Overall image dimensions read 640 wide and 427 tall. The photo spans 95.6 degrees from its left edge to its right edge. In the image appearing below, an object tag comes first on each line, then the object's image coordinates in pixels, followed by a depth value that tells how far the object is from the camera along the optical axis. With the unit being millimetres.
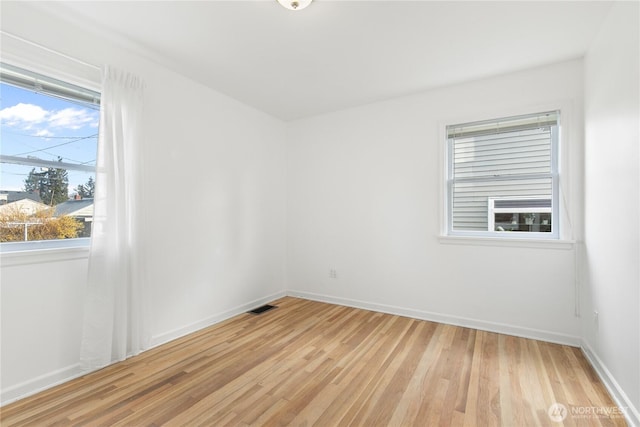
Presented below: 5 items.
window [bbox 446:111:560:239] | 2945
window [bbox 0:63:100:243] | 2004
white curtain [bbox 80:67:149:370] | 2266
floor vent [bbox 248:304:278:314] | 3711
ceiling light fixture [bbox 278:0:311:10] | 1951
